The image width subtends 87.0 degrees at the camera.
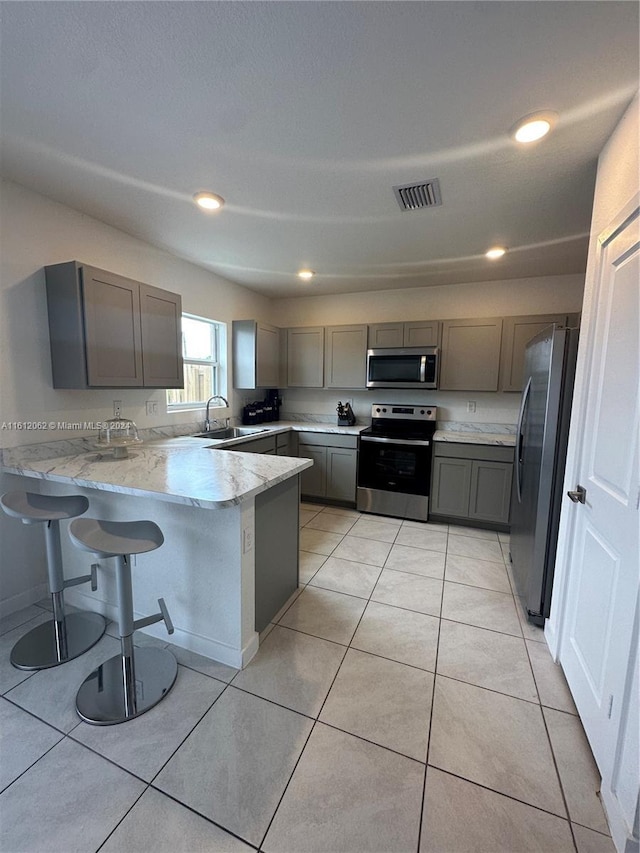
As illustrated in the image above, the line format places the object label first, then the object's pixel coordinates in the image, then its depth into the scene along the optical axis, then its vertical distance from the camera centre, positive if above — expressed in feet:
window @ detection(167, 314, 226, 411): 11.30 +0.75
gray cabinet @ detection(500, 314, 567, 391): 10.78 +1.50
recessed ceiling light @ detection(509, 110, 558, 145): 4.71 +3.80
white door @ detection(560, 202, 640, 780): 3.71 -1.51
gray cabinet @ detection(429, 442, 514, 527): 10.52 -2.97
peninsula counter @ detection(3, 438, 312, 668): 5.32 -2.55
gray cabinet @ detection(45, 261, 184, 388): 6.91 +1.19
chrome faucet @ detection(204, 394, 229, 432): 11.53 -1.31
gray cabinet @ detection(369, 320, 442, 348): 11.94 +1.96
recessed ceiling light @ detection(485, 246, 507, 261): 9.37 +3.88
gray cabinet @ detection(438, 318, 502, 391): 11.30 +1.18
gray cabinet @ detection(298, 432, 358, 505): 12.46 -2.98
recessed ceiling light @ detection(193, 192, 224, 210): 6.88 +3.80
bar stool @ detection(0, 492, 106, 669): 5.57 -4.32
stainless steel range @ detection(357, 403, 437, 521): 11.37 -2.83
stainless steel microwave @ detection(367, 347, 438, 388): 11.88 +0.72
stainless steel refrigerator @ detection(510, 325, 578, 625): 5.96 -1.27
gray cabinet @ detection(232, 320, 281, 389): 12.59 +1.18
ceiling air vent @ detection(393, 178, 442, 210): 6.45 +3.84
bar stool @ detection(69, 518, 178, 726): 4.66 -4.42
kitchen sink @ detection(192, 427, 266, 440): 11.48 -1.69
